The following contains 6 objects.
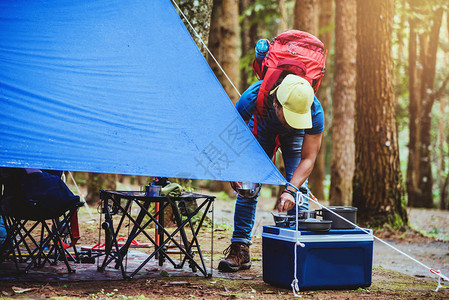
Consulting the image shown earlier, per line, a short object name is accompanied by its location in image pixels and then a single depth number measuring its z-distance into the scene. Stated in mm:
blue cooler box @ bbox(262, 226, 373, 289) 6783
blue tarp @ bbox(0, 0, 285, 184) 6675
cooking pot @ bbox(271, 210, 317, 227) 7114
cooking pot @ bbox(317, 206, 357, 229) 7156
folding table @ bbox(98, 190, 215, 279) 6975
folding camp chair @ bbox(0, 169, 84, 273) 7087
